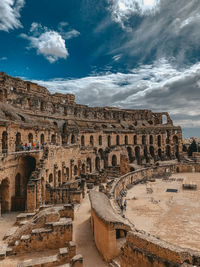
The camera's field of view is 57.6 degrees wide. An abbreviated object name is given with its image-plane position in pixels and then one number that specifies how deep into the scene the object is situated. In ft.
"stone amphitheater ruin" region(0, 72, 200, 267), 29.66
